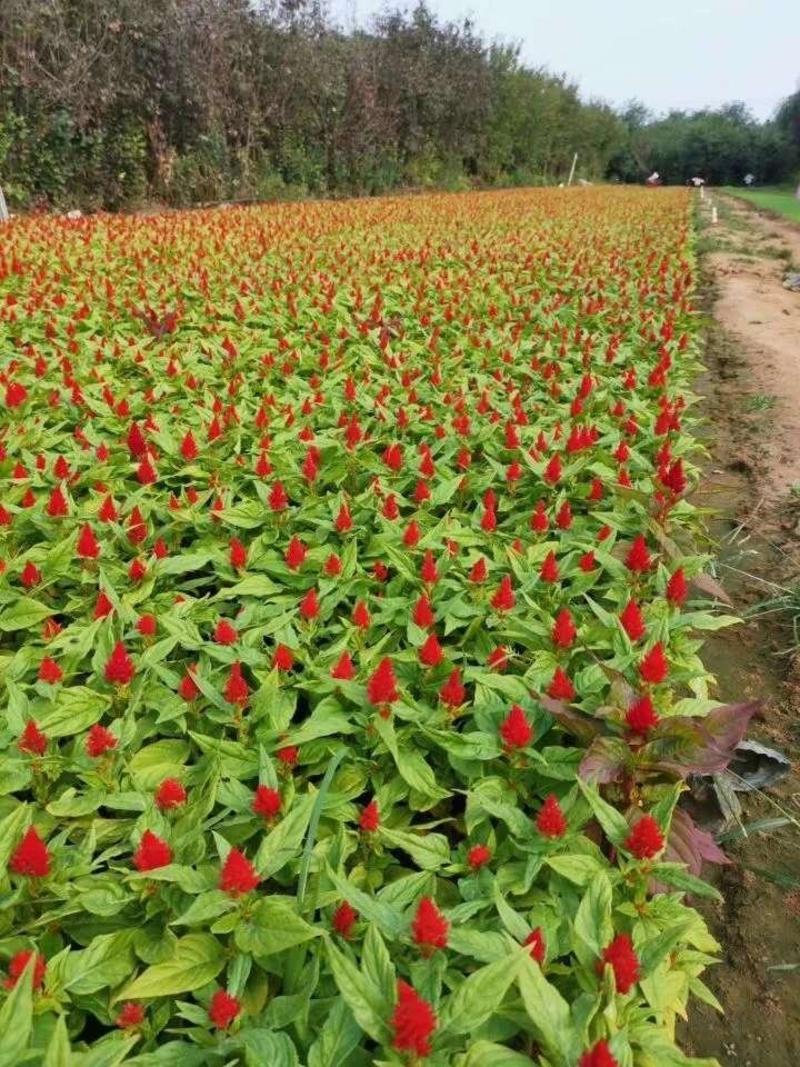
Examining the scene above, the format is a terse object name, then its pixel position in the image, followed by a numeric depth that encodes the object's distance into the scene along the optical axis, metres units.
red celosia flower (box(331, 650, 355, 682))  1.83
